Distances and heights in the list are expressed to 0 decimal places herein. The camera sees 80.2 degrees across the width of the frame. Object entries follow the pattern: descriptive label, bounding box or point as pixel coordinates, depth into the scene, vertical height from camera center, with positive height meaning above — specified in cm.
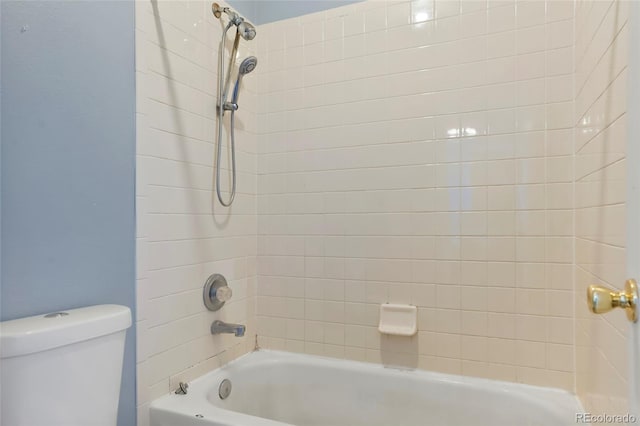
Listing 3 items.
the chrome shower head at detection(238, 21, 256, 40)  169 +81
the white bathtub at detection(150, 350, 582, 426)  140 -78
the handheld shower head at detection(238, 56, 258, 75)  170 +67
